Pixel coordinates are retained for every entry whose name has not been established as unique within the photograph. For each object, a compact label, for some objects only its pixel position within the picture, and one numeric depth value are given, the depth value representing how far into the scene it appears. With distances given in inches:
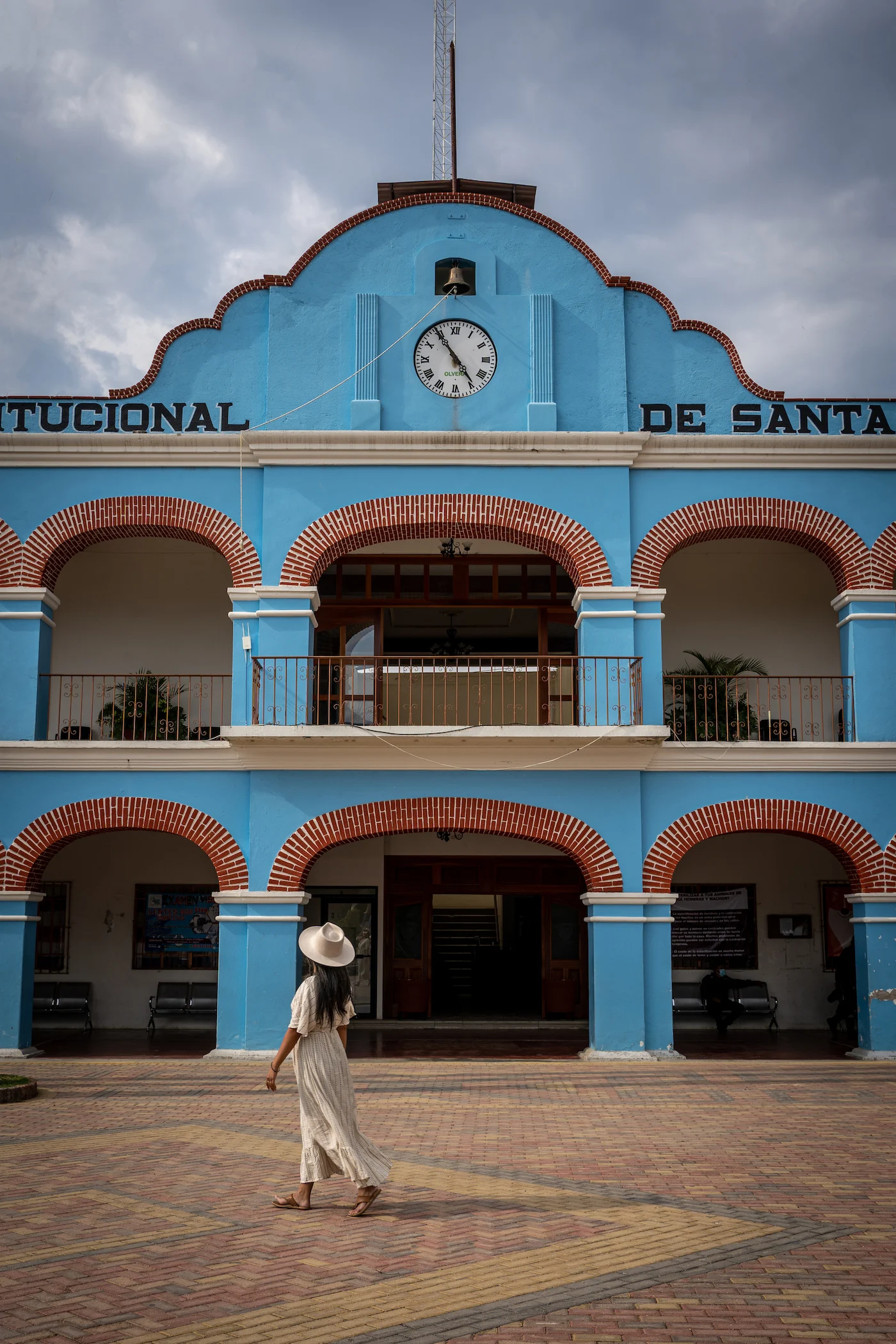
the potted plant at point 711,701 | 590.2
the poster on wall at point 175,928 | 668.7
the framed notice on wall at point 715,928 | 669.3
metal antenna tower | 732.7
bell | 574.2
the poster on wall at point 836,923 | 668.7
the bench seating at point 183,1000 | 641.6
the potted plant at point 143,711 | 606.5
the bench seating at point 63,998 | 645.9
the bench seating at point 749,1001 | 645.3
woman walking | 258.5
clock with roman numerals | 581.9
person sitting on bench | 640.4
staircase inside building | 846.5
